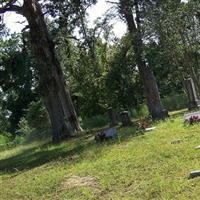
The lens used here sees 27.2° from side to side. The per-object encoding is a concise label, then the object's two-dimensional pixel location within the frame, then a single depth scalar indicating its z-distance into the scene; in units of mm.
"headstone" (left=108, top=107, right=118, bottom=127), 19416
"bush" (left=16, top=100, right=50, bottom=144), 31534
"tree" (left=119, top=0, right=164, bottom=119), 17840
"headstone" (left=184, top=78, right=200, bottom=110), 17754
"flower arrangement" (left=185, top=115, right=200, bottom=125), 11996
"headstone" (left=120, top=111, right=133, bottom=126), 16906
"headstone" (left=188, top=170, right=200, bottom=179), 6568
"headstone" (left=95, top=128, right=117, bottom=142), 13443
